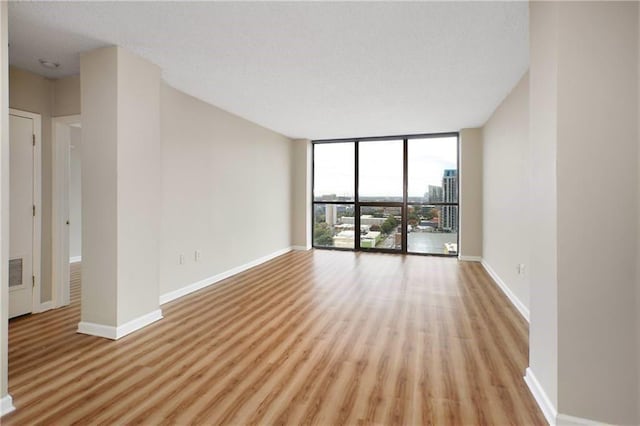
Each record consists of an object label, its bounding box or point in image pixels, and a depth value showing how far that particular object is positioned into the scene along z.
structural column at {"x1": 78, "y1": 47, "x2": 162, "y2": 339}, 2.78
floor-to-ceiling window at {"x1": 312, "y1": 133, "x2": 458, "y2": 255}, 6.61
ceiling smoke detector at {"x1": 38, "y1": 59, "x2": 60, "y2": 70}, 3.08
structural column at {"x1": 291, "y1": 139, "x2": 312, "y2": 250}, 7.30
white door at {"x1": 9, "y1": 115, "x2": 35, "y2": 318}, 3.20
